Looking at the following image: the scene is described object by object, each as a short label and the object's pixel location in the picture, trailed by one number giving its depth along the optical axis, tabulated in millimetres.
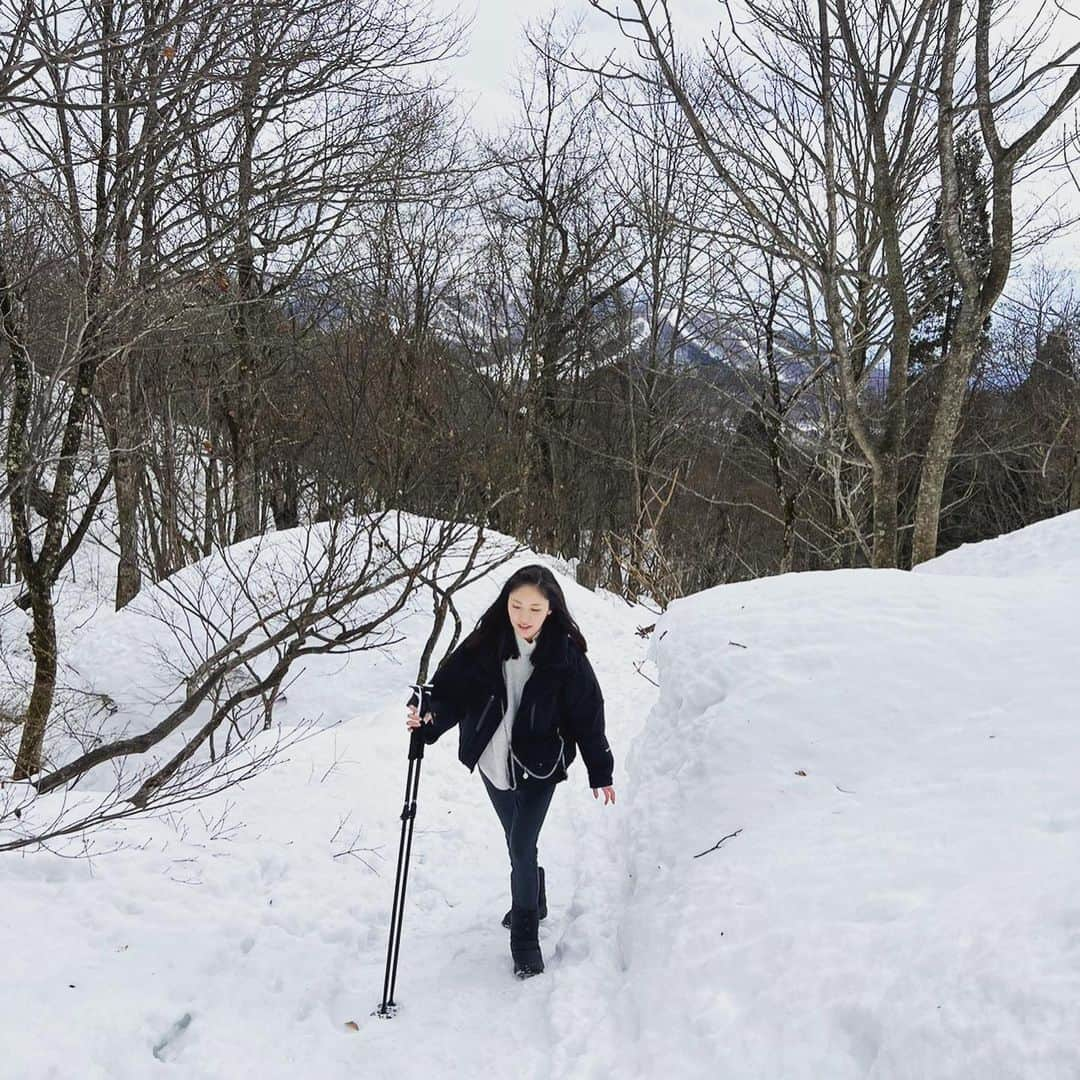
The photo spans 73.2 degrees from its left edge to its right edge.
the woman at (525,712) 3070
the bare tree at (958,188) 5352
